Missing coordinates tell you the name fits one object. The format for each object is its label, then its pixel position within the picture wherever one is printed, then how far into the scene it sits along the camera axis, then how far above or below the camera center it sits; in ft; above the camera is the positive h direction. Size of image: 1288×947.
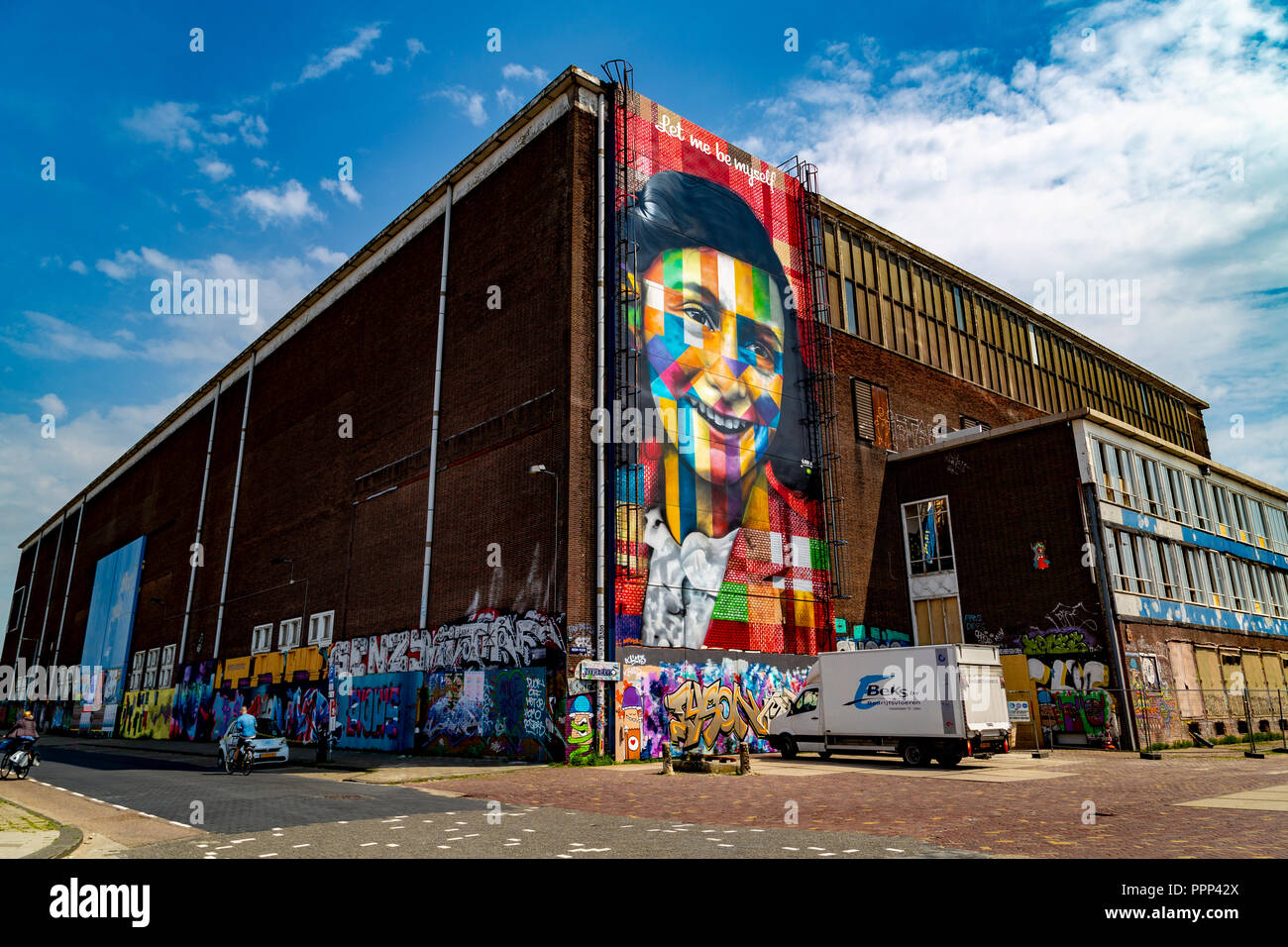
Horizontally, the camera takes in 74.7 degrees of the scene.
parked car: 77.41 -3.59
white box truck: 68.80 -0.26
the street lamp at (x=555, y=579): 82.38 +11.93
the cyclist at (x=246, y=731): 73.46 -1.84
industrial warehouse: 87.04 +24.77
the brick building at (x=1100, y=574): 94.02 +15.22
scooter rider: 67.05 -1.85
